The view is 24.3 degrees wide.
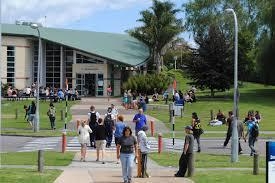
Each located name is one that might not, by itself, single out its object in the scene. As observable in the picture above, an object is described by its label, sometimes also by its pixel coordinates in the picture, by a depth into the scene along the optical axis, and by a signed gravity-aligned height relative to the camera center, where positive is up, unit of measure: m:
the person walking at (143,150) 18.48 -1.79
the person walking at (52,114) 38.53 -1.52
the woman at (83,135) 23.05 -1.67
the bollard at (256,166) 19.20 -2.30
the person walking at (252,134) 26.20 -1.80
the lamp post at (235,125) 23.67 -1.34
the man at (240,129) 27.31 -1.70
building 78.00 +3.46
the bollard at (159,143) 25.94 -2.20
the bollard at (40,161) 18.77 -2.14
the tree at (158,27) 80.94 +8.08
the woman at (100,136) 22.62 -1.67
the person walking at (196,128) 27.00 -1.63
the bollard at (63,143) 25.94 -2.21
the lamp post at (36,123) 37.22 -2.00
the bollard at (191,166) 18.80 -2.25
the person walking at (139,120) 25.36 -1.24
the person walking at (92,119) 27.34 -1.28
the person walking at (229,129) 28.12 -1.74
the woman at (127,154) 17.06 -1.74
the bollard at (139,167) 18.58 -2.27
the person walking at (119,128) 23.12 -1.41
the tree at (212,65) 60.38 +2.37
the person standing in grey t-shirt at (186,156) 18.67 -1.94
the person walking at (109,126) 26.60 -1.56
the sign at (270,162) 13.62 -1.55
